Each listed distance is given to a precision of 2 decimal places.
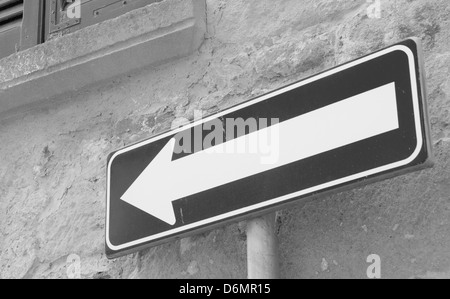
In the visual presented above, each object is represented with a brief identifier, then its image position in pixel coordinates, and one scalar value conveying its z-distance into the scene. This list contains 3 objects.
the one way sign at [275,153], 1.66
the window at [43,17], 2.61
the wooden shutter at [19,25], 2.76
